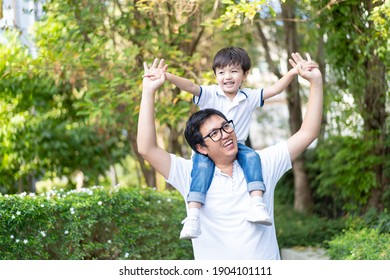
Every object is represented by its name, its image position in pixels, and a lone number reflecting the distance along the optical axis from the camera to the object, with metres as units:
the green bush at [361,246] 4.91
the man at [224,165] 3.07
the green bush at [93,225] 4.97
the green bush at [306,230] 9.14
